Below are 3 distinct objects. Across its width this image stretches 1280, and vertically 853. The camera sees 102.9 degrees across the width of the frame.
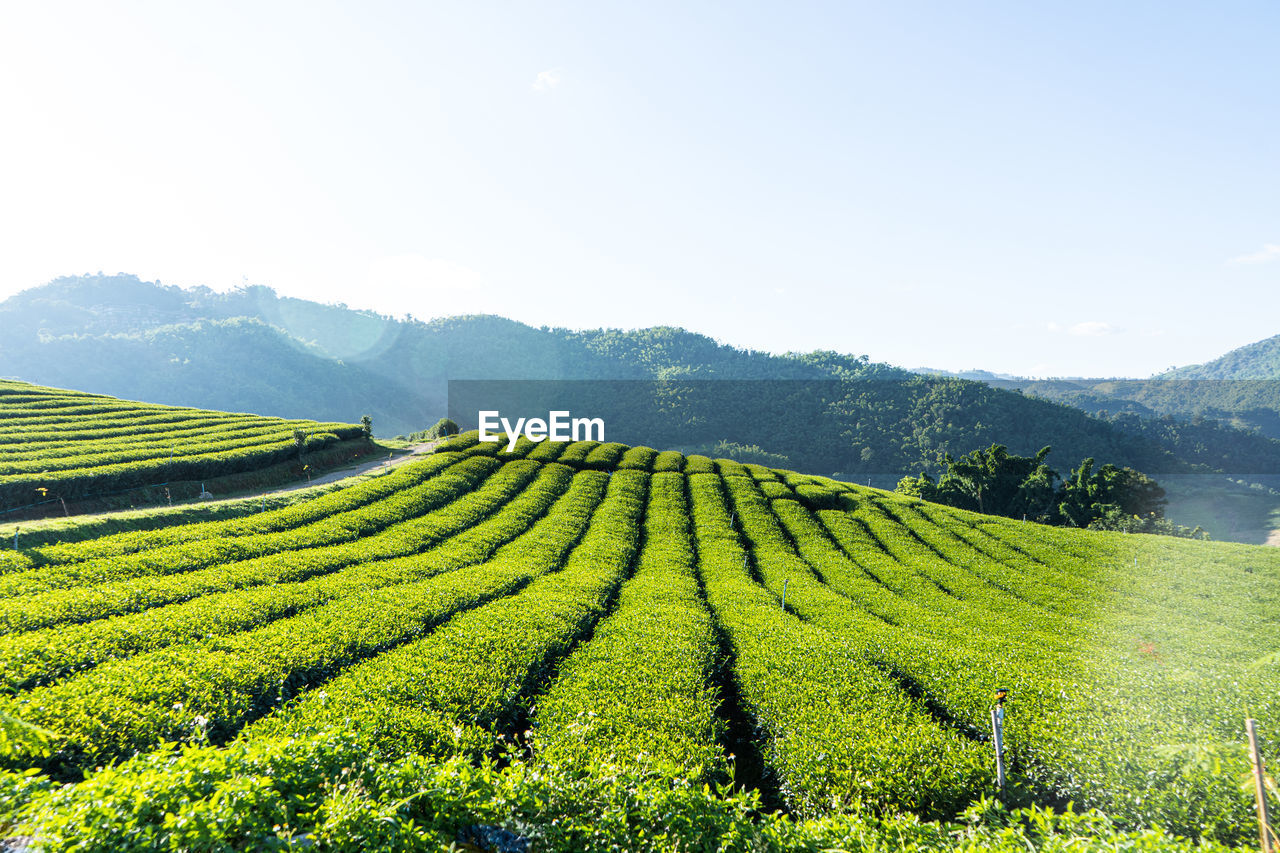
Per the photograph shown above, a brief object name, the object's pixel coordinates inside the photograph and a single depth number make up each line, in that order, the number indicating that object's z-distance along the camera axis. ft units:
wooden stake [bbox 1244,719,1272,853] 14.33
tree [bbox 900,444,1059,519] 177.99
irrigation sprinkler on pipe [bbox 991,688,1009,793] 22.86
